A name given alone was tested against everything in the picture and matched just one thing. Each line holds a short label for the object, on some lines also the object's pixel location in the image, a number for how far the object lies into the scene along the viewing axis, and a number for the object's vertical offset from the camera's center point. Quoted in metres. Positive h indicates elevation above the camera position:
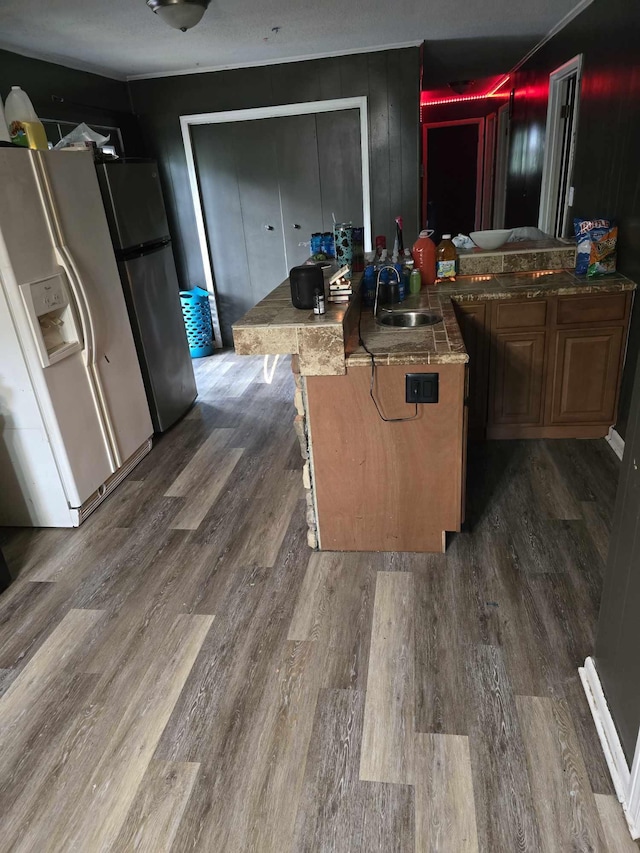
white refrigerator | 2.31 -0.56
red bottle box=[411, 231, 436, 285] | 3.07 -0.36
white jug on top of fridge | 2.43 +0.39
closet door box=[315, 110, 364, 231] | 4.51 +0.21
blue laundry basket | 5.04 -1.01
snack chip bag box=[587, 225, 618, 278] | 2.85 -0.41
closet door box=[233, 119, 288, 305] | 4.71 -0.03
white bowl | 3.27 -0.33
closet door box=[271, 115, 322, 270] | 4.62 +0.11
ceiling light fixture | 2.46 +0.82
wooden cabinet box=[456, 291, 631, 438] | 2.84 -0.93
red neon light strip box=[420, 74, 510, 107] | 6.44 +1.05
